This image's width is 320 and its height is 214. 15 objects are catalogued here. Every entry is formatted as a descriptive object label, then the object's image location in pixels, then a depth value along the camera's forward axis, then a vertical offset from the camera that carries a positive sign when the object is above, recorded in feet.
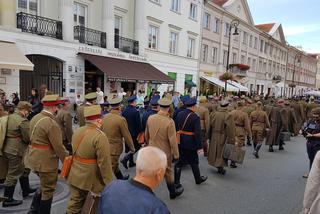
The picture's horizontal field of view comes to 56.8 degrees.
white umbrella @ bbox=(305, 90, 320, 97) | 129.59 -1.72
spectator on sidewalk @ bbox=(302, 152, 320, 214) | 10.85 -3.74
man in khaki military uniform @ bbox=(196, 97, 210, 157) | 27.48 -3.12
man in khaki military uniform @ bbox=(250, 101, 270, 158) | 31.12 -4.20
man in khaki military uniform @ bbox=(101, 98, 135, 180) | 18.33 -3.21
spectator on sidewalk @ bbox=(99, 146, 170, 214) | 6.65 -2.53
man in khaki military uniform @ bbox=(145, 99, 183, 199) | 17.30 -3.06
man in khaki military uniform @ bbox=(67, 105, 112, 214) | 11.98 -3.38
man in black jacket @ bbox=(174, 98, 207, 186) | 19.69 -3.48
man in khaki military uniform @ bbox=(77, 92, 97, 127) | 22.97 -1.69
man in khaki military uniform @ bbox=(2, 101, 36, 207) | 15.98 -3.80
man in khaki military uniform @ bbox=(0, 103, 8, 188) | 16.85 -5.17
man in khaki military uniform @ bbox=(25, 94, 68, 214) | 13.37 -3.35
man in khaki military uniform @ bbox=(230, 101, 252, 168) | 28.35 -3.81
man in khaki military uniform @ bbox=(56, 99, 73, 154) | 20.79 -2.88
